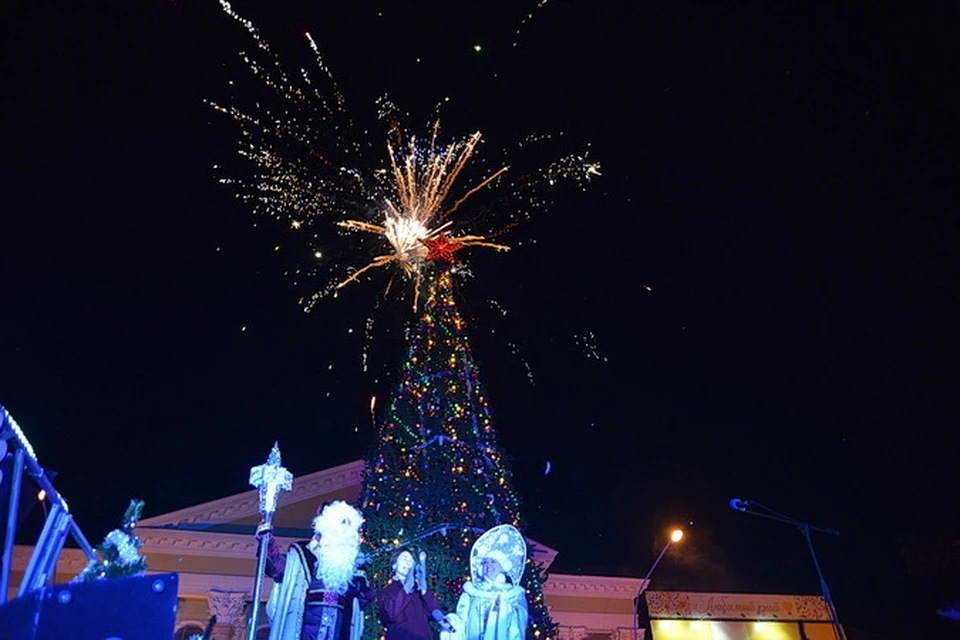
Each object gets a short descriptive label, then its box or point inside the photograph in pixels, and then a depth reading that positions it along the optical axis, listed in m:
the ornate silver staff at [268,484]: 6.33
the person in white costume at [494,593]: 7.24
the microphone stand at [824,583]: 11.20
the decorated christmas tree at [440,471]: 14.97
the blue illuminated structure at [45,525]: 3.46
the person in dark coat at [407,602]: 8.22
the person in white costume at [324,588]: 7.33
